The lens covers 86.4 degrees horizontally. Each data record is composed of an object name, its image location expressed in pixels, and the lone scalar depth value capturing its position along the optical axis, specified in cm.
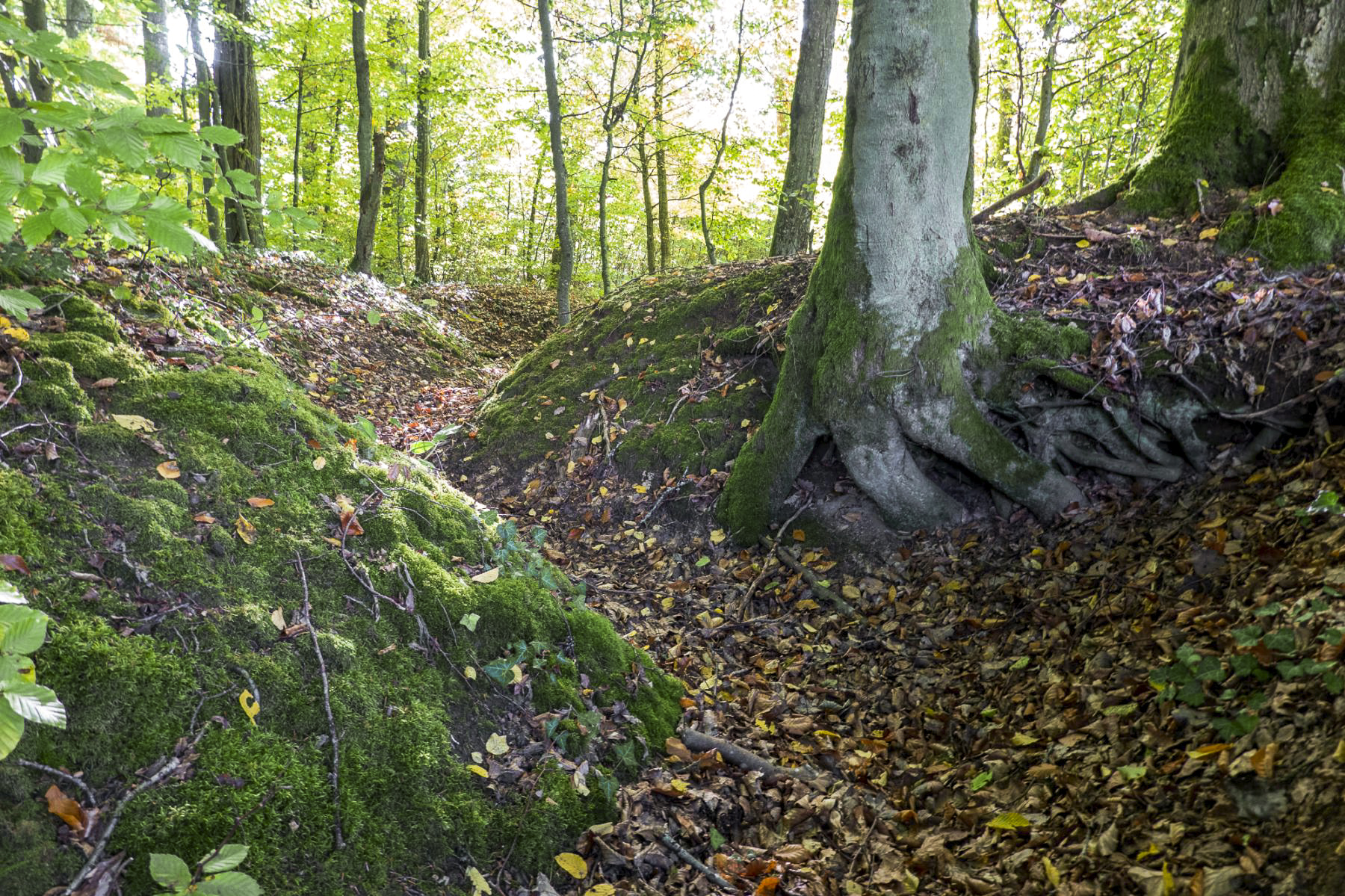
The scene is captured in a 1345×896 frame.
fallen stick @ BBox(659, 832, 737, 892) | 272
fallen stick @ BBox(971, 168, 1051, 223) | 557
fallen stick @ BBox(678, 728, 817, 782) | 335
